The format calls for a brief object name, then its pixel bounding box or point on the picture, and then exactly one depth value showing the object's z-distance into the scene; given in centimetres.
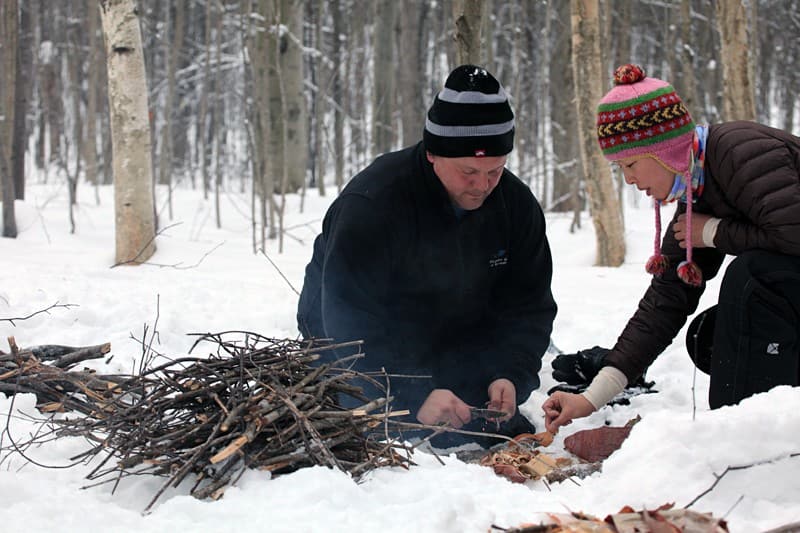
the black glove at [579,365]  357
